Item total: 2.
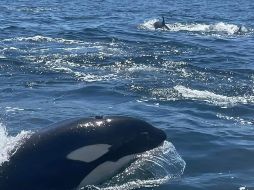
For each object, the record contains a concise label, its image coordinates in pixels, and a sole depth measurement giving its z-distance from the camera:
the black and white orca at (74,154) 8.80
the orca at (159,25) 35.72
